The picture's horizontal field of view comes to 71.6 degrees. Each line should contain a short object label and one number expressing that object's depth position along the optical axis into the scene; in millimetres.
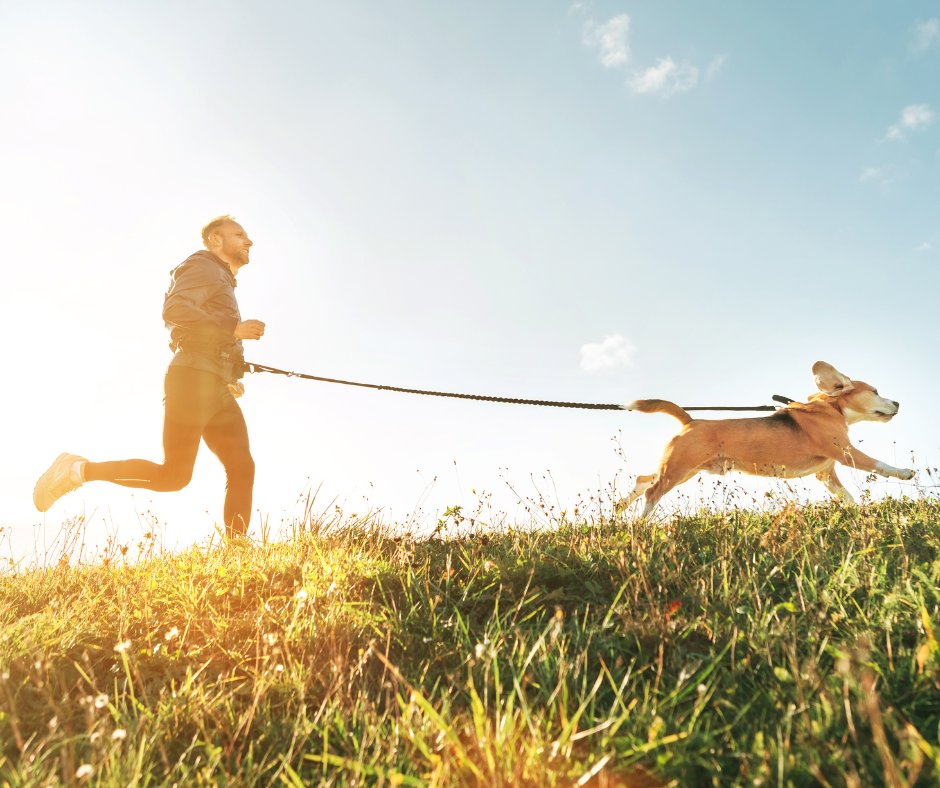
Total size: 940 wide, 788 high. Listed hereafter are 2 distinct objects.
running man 5121
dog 6254
